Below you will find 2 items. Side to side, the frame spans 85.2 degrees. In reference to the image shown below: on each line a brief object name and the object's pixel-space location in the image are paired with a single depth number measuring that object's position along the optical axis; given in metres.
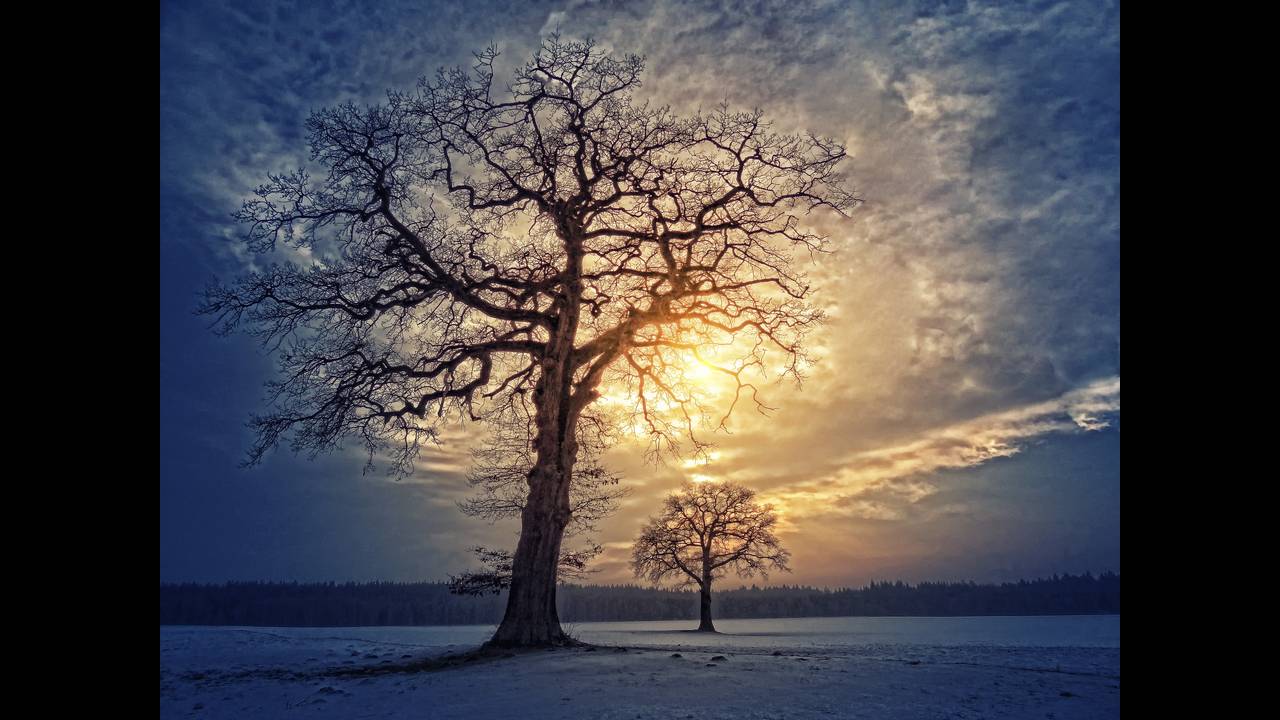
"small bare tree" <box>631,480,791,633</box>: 40.19
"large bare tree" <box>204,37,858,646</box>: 15.25
